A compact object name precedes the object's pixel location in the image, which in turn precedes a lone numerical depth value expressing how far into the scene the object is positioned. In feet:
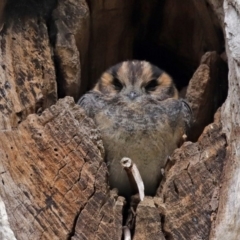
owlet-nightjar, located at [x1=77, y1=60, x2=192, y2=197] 17.26
